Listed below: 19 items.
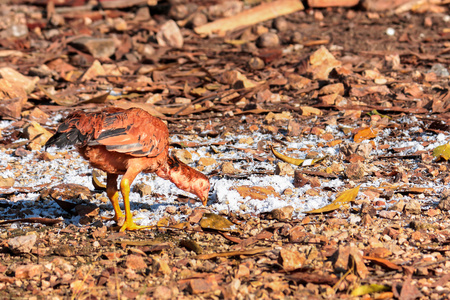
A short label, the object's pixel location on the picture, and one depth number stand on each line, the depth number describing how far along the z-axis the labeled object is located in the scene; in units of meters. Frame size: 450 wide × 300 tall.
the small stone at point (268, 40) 20.53
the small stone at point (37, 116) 14.95
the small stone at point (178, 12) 24.67
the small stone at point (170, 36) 21.22
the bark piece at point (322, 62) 17.00
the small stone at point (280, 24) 22.32
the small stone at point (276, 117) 14.42
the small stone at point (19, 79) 16.47
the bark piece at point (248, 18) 22.91
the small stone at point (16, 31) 22.87
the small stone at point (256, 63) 18.28
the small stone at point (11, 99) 14.91
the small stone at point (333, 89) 15.48
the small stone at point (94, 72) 17.91
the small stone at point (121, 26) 23.53
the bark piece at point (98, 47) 20.17
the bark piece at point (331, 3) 24.08
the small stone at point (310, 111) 14.49
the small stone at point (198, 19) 23.34
